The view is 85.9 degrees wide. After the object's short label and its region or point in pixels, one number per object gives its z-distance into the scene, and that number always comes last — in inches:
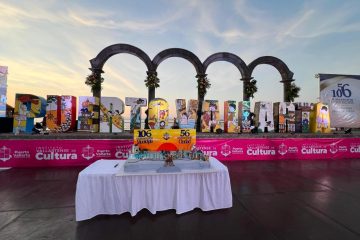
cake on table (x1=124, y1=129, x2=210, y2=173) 173.5
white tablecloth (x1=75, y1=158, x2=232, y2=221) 163.6
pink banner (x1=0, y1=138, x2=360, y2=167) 351.9
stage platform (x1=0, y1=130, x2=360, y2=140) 382.6
